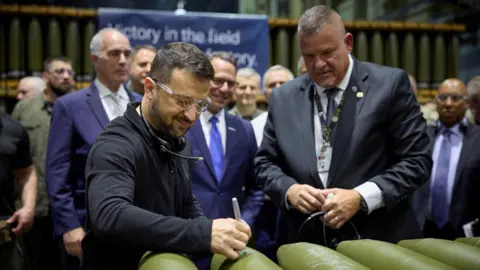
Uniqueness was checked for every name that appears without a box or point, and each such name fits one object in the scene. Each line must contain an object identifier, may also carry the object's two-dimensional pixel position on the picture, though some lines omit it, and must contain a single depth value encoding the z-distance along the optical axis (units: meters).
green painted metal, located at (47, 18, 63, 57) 5.69
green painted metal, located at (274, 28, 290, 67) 6.11
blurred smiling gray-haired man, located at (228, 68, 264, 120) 4.59
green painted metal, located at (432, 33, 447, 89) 6.50
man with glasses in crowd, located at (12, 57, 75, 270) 4.58
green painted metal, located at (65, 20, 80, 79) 5.74
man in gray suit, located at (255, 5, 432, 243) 2.42
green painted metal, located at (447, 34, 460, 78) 6.53
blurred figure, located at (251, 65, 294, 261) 3.06
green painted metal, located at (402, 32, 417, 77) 6.43
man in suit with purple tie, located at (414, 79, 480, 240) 3.80
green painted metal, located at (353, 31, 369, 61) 6.33
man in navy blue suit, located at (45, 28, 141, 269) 3.02
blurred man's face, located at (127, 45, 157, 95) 4.11
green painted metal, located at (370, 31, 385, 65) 6.36
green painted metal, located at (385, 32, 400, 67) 6.39
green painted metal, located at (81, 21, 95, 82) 5.79
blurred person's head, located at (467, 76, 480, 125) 4.09
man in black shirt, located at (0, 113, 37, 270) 3.07
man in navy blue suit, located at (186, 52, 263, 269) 3.09
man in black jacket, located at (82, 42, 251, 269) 1.53
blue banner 5.50
